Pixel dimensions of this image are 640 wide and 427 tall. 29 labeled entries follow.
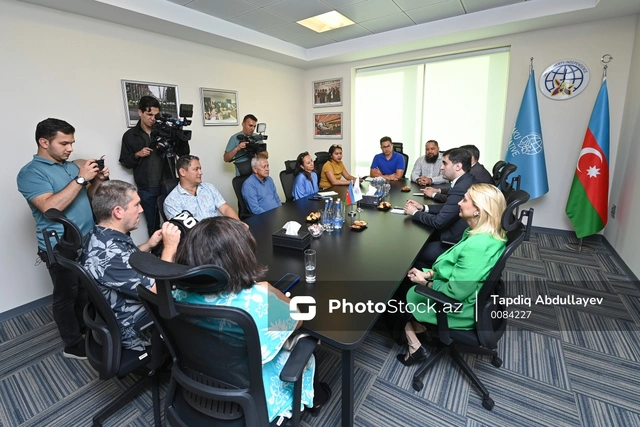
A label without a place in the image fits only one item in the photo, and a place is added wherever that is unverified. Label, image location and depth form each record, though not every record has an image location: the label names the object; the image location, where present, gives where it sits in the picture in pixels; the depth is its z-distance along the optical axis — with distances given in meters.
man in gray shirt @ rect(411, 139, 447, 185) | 4.16
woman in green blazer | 1.55
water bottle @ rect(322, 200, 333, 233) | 2.28
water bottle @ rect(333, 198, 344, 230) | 2.34
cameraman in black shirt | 3.17
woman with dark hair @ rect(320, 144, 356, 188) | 4.28
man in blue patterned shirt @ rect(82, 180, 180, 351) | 1.45
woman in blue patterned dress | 1.03
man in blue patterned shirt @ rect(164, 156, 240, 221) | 2.50
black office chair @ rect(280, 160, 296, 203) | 3.59
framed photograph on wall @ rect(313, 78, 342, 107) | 5.64
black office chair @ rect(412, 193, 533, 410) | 1.50
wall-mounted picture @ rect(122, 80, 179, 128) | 3.35
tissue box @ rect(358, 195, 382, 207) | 2.97
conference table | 1.25
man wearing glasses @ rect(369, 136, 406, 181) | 4.50
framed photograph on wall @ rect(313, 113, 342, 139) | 5.78
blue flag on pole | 3.99
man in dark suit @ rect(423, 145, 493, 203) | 3.18
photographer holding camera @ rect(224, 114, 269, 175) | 3.91
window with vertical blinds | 4.57
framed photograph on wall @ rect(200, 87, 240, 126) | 4.18
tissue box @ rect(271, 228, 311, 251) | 1.91
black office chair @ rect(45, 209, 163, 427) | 1.28
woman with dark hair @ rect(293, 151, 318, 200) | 3.50
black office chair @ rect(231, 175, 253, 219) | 3.13
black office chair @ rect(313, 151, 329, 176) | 4.59
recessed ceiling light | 3.85
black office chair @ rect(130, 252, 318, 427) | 0.81
